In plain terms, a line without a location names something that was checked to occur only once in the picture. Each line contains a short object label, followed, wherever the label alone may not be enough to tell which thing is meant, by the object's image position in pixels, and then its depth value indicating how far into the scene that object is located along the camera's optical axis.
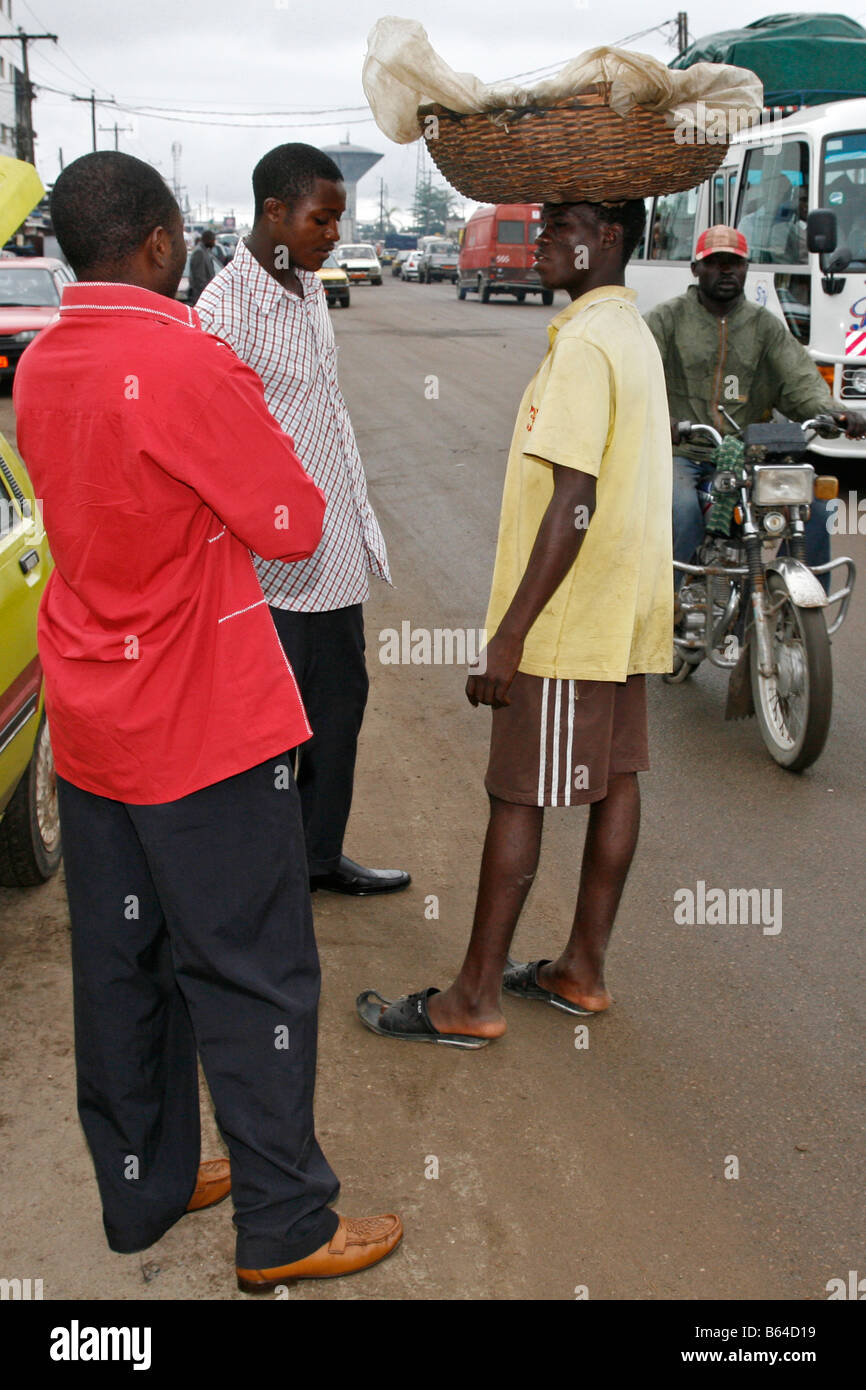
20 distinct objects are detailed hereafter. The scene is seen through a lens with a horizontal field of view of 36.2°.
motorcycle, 4.97
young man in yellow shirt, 2.87
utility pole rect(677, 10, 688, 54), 38.81
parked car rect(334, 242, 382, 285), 44.62
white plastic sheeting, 2.74
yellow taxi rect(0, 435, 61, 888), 3.82
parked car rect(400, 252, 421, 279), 53.56
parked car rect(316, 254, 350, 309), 32.25
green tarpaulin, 11.56
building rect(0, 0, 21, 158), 69.56
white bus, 9.43
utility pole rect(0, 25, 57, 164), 43.22
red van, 32.31
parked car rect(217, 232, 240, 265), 53.85
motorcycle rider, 5.38
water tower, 137.38
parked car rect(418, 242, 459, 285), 49.97
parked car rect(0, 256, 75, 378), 15.03
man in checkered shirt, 3.42
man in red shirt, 2.05
